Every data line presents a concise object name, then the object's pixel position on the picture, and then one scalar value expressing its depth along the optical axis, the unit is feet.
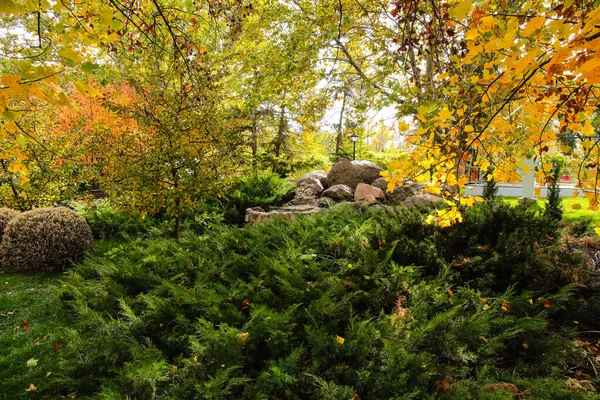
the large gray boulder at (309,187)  26.08
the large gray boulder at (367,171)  27.39
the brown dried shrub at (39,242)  15.89
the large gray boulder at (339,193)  24.86
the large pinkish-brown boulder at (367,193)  24.14
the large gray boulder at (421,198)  22.37
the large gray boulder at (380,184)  26.31
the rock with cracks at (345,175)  26.96
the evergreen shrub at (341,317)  6.34
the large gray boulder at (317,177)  28.21
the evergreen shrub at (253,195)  23.63
